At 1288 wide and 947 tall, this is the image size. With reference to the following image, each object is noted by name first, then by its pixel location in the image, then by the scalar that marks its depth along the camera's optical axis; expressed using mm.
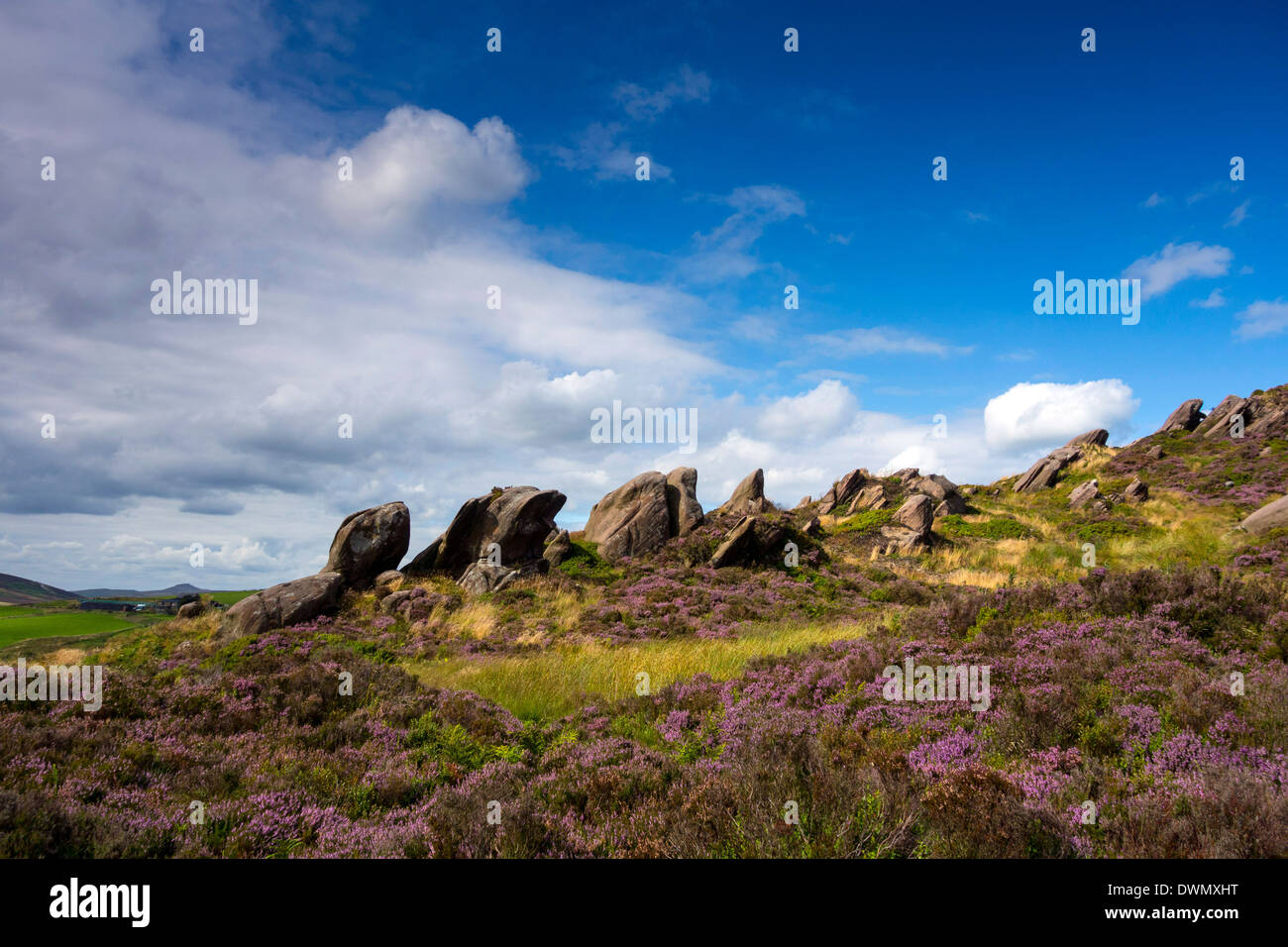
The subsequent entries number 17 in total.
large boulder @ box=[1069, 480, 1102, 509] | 41375
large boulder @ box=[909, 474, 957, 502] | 42750
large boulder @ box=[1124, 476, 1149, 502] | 38625
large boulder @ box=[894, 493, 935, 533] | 35375
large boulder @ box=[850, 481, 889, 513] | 43656
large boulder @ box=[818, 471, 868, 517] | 47344
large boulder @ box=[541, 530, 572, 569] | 29938
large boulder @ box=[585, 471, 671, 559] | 32594
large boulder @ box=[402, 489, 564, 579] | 29125
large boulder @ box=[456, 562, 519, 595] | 25734
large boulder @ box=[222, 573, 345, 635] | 19672
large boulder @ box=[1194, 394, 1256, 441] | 52094
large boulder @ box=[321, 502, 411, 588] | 25859
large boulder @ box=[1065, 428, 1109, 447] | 59125
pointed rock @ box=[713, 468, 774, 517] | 41719
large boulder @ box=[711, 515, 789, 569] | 29484
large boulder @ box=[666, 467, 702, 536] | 34138
